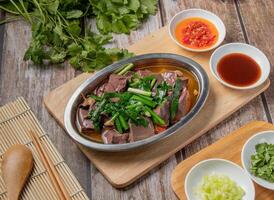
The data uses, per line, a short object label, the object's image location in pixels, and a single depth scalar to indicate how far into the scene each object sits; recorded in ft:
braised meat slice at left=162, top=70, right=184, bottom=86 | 7.14
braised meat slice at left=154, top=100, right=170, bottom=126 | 6.75
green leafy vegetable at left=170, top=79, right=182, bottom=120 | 6.81
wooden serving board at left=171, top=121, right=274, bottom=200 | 6.39
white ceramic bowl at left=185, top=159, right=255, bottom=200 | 6.20
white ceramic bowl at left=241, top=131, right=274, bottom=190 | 6.32
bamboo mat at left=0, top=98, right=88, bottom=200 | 6.42
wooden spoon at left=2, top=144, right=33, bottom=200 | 6.33
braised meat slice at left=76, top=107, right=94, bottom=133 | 6.79
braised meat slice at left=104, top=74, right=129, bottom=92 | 7.12
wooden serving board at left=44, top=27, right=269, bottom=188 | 6.66
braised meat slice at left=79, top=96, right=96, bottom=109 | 7.01
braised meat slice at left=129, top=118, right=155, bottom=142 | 6.59
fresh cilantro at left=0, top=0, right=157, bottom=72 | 7.78
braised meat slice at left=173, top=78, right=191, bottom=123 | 6.84
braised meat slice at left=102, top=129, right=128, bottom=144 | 6.64
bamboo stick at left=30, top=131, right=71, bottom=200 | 6.29
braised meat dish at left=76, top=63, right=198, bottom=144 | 6.71
